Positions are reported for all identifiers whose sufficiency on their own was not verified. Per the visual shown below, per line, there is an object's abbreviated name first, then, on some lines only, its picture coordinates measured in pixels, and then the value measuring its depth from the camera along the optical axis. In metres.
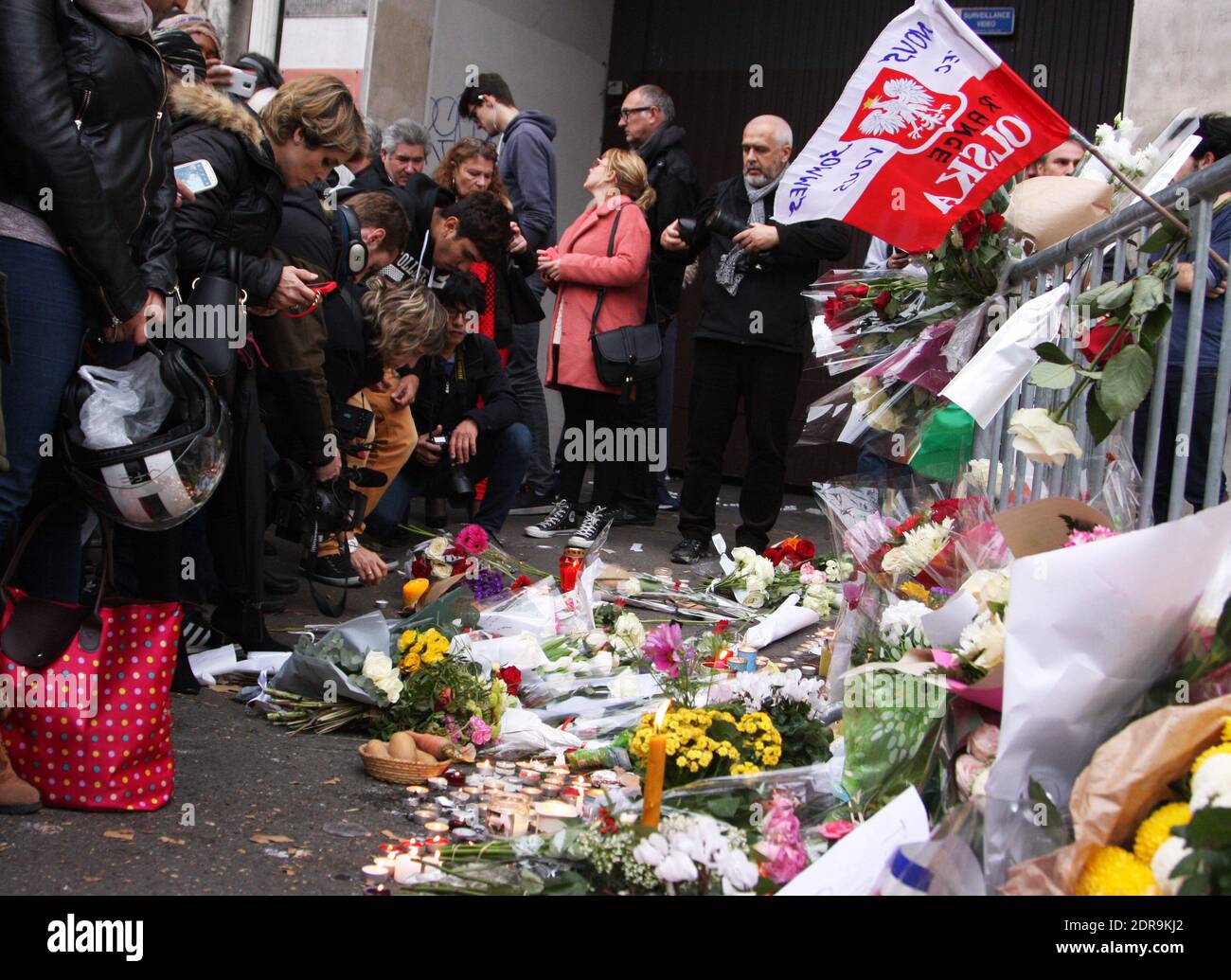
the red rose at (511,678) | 4.12
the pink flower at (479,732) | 3.75
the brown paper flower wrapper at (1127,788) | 1.83
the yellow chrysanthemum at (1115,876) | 1.76
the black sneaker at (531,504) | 8.21
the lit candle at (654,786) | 2.43
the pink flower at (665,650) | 3.63
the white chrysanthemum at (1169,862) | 1.70
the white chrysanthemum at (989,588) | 2.38
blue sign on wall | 9.55
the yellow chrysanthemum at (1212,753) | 1.78
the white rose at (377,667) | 3.87
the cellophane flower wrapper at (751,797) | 2.55
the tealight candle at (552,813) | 2.93
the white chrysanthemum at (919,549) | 3.22
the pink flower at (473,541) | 5.37
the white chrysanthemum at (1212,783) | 1.71
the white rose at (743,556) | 6.18
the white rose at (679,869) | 2.25
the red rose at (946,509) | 3.38
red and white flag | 3.02
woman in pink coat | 7.31
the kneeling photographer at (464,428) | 6.48
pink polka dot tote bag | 3.01
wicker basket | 3.50
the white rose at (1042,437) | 2.57
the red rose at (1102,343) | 2.66
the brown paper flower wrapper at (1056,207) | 3.43
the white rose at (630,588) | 5.76
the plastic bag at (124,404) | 3.28
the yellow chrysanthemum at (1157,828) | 1.79
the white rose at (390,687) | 3.85
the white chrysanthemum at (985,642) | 2.24
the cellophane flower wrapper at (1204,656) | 1.99
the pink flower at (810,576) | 5.76
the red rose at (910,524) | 3.51
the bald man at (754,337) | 6.68
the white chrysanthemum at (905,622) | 3.01
